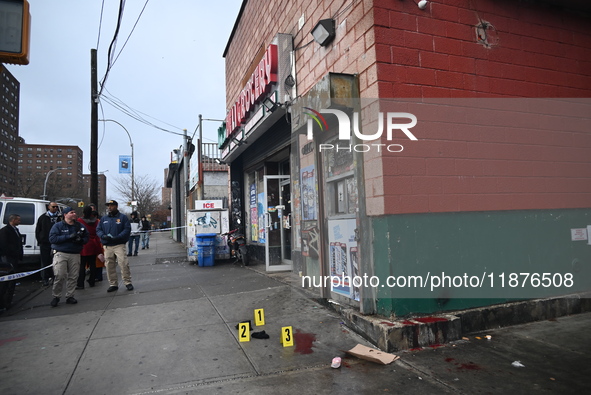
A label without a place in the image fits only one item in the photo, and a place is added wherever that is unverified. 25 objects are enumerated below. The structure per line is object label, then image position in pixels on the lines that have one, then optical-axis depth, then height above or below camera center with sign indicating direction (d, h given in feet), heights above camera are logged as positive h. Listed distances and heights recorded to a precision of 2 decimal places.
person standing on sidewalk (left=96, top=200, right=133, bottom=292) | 23.72 -1.12
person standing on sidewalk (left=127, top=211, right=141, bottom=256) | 48.35 -1.26
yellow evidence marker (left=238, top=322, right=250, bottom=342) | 13.85 -4.22
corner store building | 14.39 +2.81
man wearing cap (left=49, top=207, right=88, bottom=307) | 21.27 -1.61
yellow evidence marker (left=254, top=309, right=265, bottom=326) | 15.48 -4.13
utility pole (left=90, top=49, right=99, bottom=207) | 44.39 +11.61
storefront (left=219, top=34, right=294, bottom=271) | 23.36 +5.74
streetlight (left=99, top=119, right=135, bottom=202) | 77.58 +17.36
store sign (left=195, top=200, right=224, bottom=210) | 36.97 +1.77
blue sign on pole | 89.45 +14.89
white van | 32.30 +0.96
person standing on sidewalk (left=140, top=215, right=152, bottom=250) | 56.80 -1.27
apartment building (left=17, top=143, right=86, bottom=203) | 379.76 +77.43
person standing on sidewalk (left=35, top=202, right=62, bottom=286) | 27.81 -0.37
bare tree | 144.45 +11.82
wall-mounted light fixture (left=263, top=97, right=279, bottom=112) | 23.25 +7.40
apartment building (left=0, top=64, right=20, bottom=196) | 262.14 +70.19
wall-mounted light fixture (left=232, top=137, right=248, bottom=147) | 31.61 +6.90
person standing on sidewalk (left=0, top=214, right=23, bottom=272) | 23.70 -0.88
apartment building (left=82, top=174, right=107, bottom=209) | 370.57 +44.86
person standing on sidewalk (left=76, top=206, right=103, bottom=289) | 26.35 -1.82
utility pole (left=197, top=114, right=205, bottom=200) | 44.65 +8.49
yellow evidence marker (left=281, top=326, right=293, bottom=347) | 13.29 -4.26
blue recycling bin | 34.63 -2.58
